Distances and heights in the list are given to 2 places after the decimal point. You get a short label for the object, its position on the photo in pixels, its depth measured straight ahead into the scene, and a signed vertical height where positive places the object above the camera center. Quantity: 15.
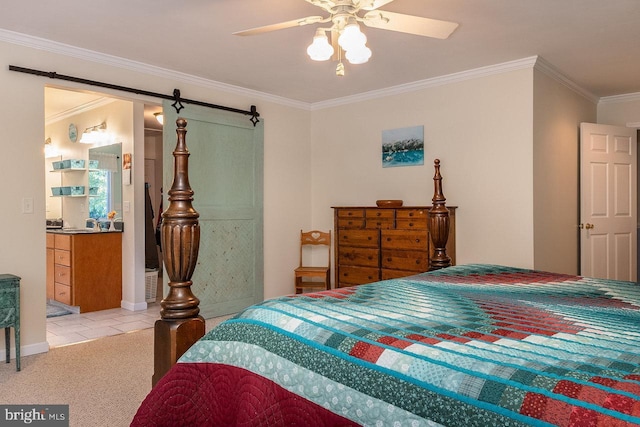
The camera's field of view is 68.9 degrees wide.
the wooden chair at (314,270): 5.18 -0.66
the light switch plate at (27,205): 3.50 +0.06
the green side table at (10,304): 3.11 -0.62
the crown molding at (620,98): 5.21 +1.27
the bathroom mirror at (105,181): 5.37 +0.38
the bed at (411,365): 0.91 -0.35
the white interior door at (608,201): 4.83 +0.09
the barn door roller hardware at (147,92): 3.51 +1.06
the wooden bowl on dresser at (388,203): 4.70 +0.08
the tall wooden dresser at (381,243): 4.40 -0.32
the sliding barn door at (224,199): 4.57 +0.13
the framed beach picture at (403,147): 4.82 +0.68
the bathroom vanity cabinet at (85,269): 4.96 -0.62
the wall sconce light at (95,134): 5.48 +0.92
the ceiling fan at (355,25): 2.26 +0.97
